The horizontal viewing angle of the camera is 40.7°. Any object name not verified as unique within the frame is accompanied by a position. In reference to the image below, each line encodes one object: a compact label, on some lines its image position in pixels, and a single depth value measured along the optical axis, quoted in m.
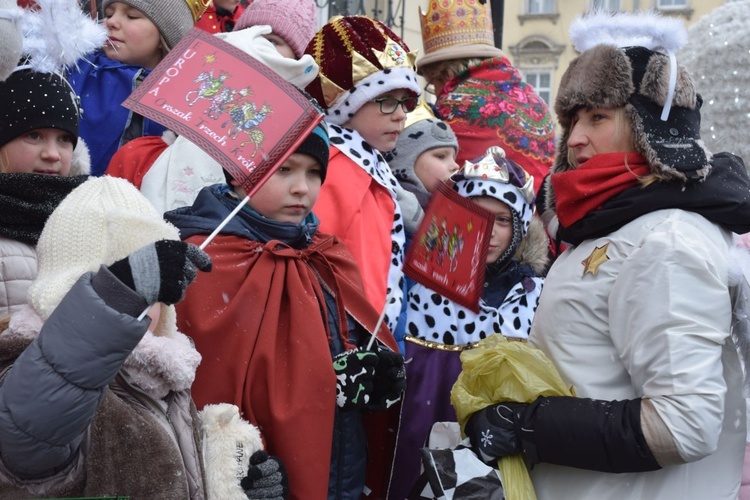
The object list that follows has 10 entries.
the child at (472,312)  4.31
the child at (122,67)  4.57
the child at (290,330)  3.29
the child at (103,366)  2.33
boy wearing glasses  4.18
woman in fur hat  2.88
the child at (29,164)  3.25
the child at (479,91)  5.64
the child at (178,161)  4.02
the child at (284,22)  4.88
